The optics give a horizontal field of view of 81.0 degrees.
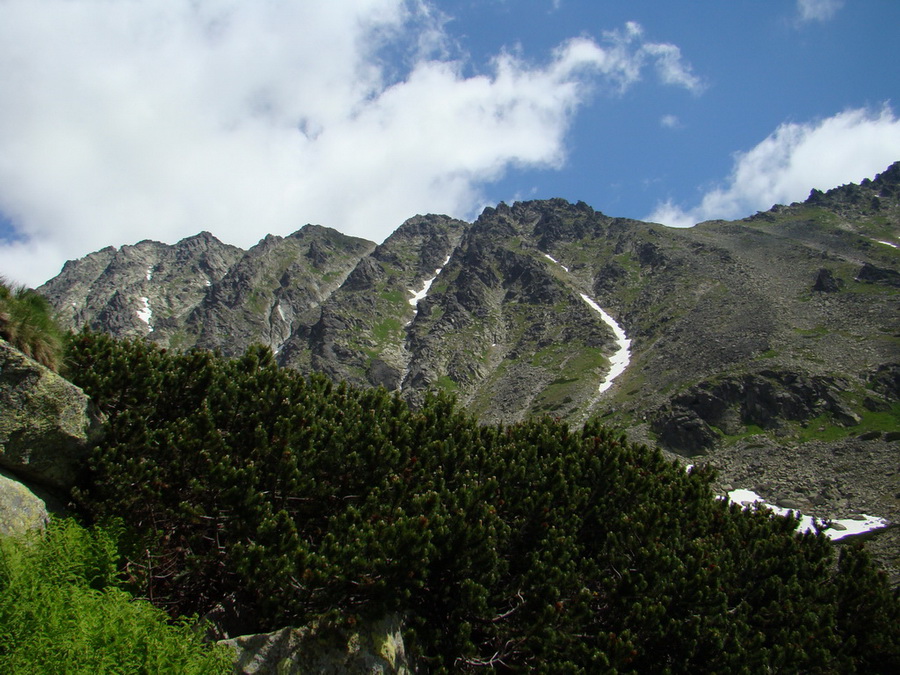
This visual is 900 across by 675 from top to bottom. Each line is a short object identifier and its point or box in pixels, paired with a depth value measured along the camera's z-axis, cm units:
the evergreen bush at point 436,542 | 1215
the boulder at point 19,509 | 1102
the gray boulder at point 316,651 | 1091
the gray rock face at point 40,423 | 1225
